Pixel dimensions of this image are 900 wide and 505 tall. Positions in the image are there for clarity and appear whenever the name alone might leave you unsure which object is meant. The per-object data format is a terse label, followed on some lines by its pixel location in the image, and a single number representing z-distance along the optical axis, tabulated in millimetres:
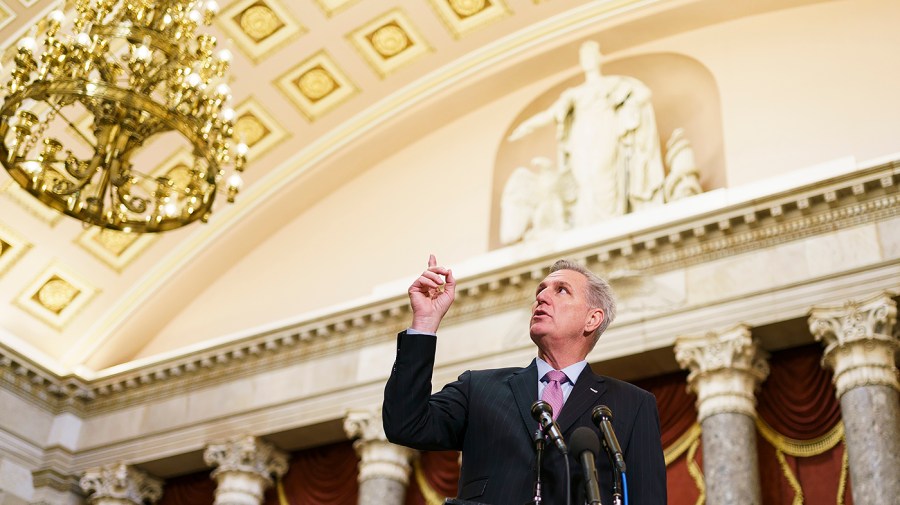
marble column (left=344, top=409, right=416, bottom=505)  10047
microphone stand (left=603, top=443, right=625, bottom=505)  2569
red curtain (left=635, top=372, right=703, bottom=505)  8969
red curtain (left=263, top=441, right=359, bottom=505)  11041
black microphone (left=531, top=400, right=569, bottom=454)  2570
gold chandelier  7531
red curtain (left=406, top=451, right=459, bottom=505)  10312
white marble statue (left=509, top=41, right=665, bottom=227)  10281
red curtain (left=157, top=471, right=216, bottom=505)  11938
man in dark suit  2775
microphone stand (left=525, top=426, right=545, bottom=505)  2598
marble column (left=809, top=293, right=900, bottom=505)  7629
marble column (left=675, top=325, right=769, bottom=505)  8211
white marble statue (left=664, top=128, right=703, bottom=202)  9953
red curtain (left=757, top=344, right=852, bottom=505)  8523
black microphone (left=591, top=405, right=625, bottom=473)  2576
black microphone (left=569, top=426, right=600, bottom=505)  2436
